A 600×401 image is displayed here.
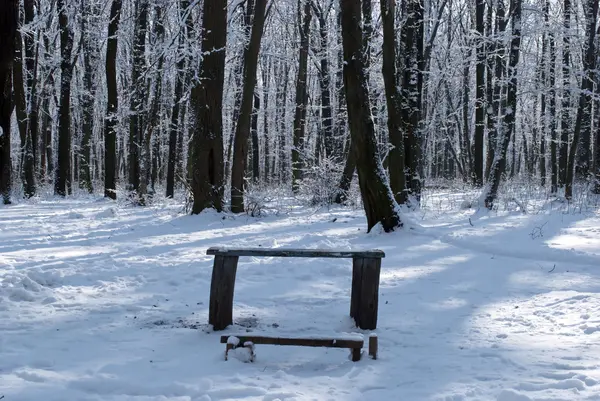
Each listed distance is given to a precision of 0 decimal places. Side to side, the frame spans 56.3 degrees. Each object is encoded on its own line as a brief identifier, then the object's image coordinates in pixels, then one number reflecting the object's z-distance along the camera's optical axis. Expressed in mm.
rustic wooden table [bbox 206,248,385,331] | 5098
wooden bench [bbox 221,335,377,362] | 4250
